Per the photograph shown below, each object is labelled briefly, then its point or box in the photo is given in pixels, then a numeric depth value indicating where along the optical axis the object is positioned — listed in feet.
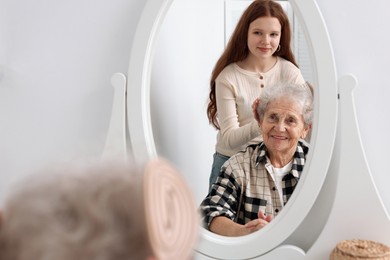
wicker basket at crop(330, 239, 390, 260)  2.38
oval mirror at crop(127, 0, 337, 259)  2.55
